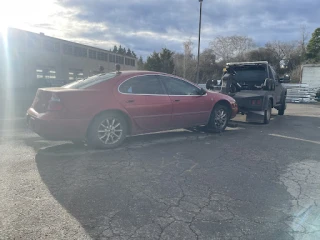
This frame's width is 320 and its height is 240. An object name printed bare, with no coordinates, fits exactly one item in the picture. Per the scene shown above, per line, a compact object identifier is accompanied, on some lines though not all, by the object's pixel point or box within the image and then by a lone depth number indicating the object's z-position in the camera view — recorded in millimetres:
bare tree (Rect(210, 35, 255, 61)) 48088
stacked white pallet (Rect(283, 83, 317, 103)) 20422
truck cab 7887
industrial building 24841
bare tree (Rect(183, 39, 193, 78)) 43562
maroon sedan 4406
